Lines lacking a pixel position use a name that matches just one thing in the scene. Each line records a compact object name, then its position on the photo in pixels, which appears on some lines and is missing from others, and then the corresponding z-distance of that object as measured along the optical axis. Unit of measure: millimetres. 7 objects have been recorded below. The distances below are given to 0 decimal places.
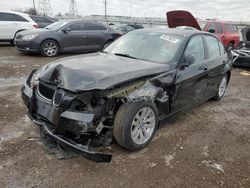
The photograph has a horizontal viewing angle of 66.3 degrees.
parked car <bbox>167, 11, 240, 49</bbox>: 7138
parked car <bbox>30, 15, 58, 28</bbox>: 11541
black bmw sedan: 2125
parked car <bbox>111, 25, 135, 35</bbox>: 12887
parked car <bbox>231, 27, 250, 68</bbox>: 6999
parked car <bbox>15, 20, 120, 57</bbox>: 7140
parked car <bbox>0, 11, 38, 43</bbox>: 9024
